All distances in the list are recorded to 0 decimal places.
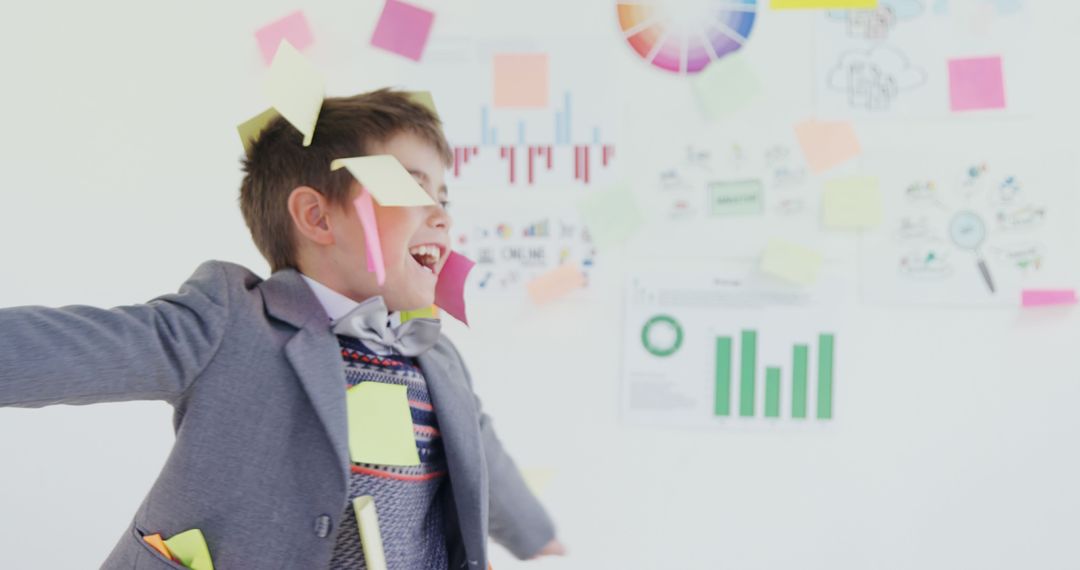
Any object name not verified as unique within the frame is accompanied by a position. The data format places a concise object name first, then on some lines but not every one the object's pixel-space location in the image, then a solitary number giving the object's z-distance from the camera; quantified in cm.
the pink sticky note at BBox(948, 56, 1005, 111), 145
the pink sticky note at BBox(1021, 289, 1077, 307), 143
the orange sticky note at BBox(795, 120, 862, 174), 147
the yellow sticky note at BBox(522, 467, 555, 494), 141
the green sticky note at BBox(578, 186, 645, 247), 150
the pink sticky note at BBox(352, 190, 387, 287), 84
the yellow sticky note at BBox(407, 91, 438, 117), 109
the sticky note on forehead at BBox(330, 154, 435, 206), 82
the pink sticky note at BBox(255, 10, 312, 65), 156
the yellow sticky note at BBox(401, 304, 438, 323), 116
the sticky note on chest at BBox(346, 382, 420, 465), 90
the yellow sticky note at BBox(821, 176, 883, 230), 147
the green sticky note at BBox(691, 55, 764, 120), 149
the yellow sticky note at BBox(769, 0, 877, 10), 147
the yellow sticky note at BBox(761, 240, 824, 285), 147
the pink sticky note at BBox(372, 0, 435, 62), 154
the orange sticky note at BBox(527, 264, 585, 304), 151
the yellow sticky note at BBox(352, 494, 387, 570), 85
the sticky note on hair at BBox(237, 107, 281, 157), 106
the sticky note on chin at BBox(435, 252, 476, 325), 111
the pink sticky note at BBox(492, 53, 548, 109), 152
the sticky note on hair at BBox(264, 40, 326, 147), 87
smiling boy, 76
